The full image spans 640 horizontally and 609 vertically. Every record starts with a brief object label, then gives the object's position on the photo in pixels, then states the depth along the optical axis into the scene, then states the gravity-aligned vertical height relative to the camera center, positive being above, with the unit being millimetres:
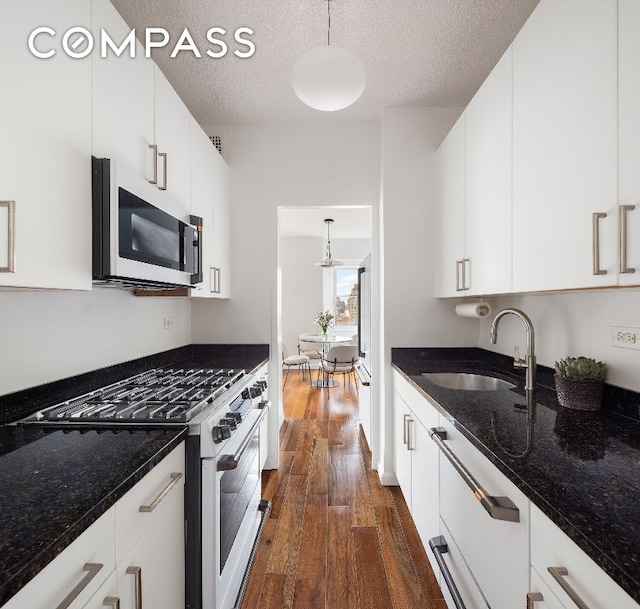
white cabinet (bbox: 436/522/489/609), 1175 -911
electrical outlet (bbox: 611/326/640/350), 1336 -109
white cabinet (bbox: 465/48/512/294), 1547 +546
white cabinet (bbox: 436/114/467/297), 2102 +549
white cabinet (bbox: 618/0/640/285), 894 +406
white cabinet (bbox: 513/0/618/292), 985 +480
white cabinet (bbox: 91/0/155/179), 1257 +747
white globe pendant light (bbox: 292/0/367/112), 1452 +882
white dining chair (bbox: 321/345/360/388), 5012 -636
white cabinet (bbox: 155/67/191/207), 1706 +797
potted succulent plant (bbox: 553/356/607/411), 1395 -279
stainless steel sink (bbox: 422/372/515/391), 2203 -431
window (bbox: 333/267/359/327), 7602 +197
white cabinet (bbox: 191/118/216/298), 2150 +678
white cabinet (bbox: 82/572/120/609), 774 -604
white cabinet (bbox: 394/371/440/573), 1653 -766
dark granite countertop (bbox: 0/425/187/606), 621 -382
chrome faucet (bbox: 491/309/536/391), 1753 -216
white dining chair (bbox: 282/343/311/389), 5626 -791
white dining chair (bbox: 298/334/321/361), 6949 -765
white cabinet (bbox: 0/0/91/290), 904 +404
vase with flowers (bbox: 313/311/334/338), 6066 -227
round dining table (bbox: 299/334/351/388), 5824 -520
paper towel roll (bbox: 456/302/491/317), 2246 -13
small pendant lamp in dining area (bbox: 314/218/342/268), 6125 +708
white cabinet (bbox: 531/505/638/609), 614 -477
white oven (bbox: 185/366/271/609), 1294 -737
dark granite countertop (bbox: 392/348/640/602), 647 -378
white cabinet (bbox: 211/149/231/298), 2502 +516
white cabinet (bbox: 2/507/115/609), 618 -481
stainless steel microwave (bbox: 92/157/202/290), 1229 +274
